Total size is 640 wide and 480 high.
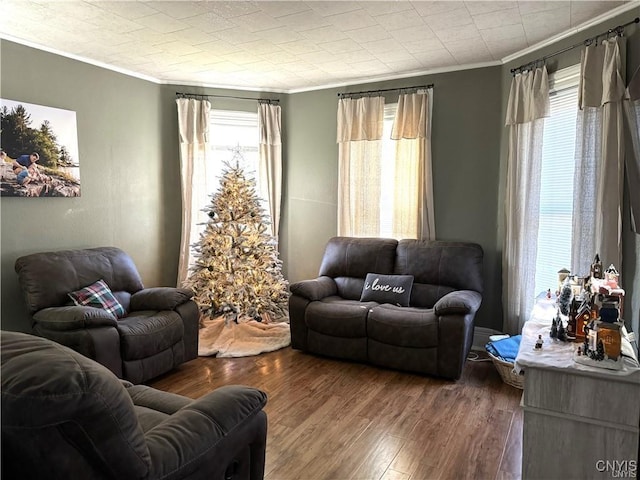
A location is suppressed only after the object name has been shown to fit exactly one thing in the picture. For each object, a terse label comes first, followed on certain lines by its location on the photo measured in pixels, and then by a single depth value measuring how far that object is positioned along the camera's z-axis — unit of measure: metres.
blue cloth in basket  3.50
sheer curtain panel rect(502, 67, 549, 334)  3.74
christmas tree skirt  4.25
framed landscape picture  3.58
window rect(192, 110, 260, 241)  5.09
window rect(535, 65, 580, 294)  3.60
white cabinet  1.78
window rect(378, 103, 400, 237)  4.80
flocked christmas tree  4.61
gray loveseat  3.58
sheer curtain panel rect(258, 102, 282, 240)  5.27
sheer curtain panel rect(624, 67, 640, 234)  2.79
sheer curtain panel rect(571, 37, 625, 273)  2.92
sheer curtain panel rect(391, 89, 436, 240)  4.54
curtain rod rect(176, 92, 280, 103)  4.99
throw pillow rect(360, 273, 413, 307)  4.20
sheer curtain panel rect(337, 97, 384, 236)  4.82
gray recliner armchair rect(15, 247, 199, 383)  3.11
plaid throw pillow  3.53
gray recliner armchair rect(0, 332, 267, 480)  1.02
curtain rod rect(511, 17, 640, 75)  2.97
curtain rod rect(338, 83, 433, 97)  4.57
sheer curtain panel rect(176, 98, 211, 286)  4.99
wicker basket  3.39
